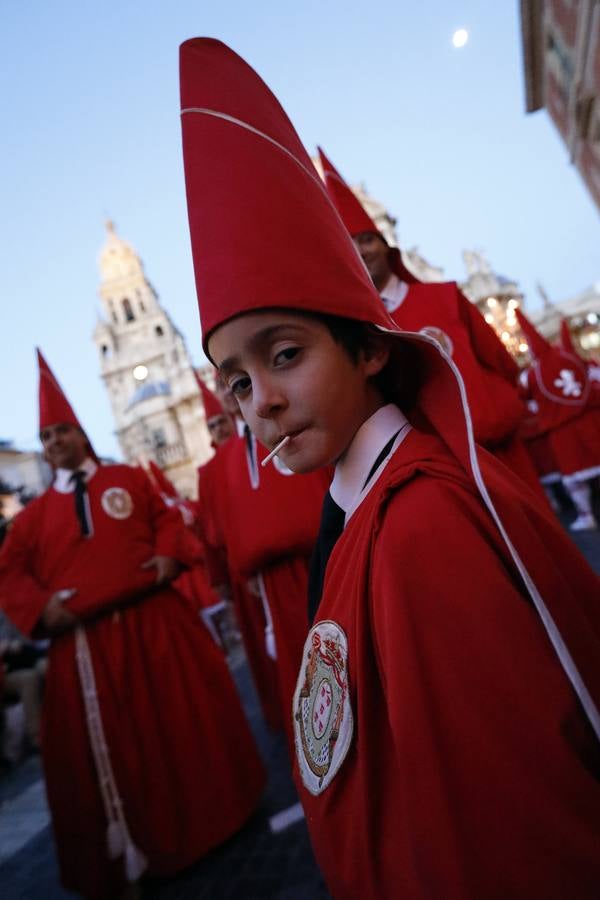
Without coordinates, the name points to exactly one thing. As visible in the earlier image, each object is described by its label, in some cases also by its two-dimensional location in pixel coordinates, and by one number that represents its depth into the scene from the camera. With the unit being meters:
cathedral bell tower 36.50
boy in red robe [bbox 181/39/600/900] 0.65
